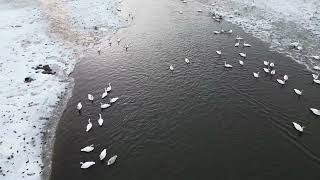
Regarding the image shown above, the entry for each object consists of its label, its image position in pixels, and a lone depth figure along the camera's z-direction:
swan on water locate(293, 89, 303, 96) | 35.09
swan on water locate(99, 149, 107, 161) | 26.98
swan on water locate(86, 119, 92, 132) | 30.50
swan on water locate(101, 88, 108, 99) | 35.12
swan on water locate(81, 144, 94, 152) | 27.94
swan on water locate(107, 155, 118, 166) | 26.40
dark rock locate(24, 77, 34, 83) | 37.74
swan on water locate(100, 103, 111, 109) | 33.44
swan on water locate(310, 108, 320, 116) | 32.05
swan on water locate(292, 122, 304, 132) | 29.68
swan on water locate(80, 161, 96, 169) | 26.23
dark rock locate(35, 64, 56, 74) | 39.81
